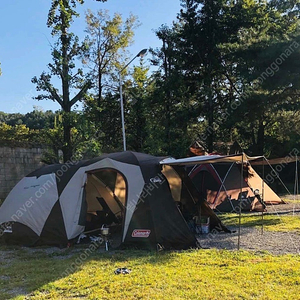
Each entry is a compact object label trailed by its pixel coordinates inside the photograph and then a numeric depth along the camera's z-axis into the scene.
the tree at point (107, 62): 18.95
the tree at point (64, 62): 10.52
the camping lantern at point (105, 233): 5.80
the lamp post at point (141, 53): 11.50
